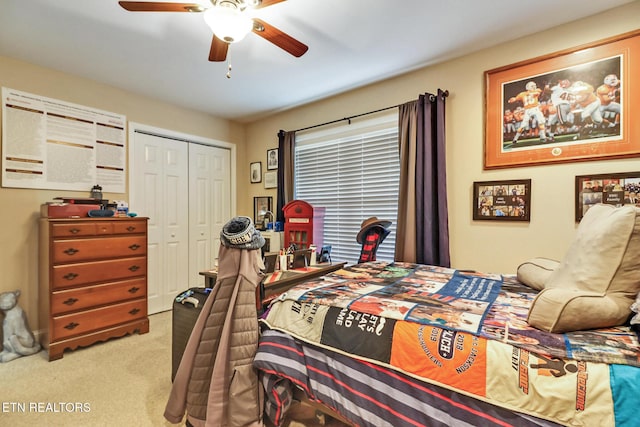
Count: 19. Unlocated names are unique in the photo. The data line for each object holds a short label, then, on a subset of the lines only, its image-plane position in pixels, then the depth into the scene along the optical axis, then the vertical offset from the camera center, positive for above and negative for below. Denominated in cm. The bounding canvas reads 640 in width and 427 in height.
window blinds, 313 +45
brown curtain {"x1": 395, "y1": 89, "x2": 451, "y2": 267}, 264 +27
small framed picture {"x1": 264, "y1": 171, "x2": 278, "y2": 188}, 416 +50
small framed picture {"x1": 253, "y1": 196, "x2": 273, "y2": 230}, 422 +12
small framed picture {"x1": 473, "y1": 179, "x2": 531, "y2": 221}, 235 +11
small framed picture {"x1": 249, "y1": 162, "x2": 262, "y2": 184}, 438 +65
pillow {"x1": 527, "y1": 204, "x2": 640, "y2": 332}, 109 -29
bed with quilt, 91 -52
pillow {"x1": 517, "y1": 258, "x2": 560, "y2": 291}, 169 -36
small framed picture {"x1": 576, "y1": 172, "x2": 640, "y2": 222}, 196 +16
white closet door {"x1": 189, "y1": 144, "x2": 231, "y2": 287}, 403 +18
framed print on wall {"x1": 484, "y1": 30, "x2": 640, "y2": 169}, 199 +81
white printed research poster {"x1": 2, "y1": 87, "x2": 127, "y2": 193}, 263 +70
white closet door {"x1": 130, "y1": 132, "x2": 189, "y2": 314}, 350 +10
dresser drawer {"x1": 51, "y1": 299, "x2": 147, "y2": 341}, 247 -96
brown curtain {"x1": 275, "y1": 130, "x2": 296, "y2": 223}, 384 +62
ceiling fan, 151 +109
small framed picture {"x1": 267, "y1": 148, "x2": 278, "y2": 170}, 414 +80
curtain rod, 267 +111
